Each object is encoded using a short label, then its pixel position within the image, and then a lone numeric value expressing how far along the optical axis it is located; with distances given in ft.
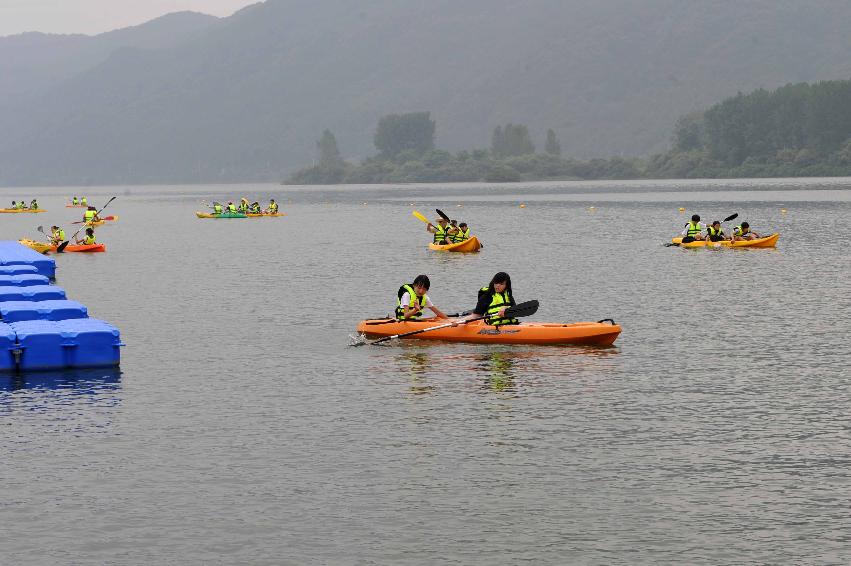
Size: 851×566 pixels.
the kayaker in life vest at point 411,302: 129.70
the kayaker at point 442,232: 267.80
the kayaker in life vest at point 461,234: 267.18
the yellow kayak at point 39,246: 272.72
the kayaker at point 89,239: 280.92
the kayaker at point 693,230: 267.39
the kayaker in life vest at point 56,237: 278.26
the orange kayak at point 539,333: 123.65
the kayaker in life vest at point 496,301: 125.39
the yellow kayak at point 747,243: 258.78
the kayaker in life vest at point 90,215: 350.43
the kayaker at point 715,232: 258.37
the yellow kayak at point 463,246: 263.70
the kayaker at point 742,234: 260.42
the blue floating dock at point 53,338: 110.32
